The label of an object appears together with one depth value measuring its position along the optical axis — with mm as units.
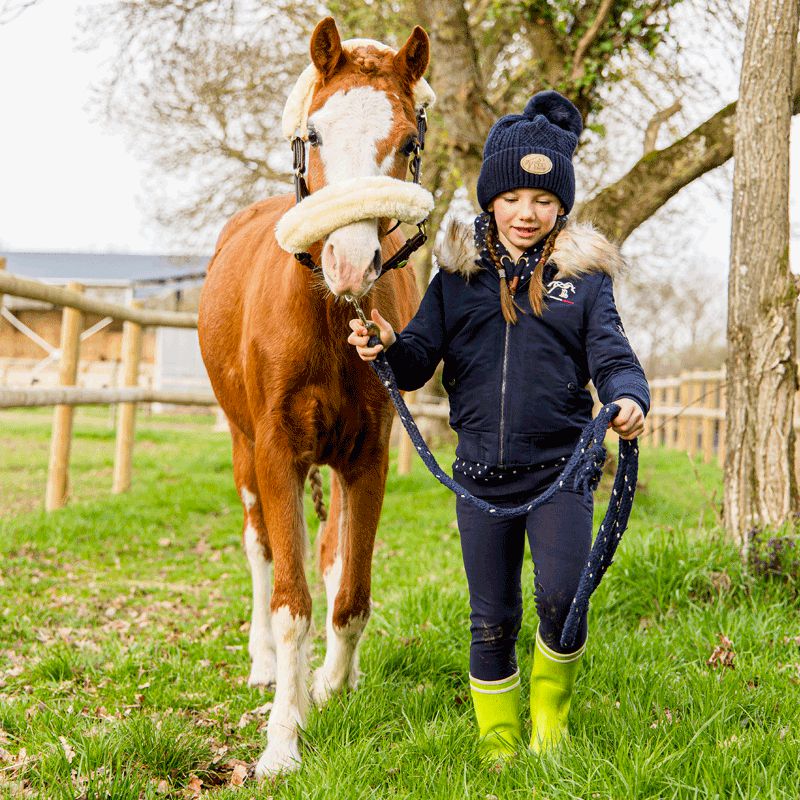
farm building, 24047
